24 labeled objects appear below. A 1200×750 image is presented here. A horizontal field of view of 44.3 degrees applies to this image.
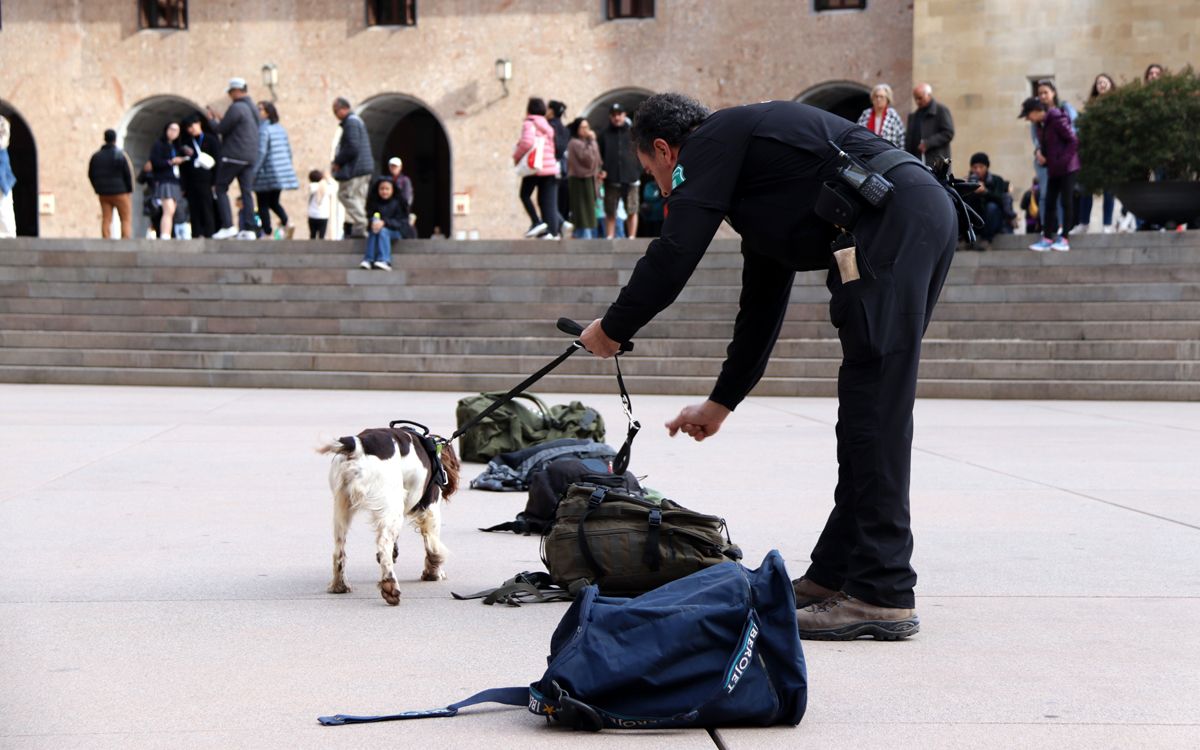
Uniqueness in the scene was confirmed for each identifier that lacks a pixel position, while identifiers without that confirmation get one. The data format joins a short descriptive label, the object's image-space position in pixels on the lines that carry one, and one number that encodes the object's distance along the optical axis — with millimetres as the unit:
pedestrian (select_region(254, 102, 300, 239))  20125
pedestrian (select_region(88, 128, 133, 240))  21547
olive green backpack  5012
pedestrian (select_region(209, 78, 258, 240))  19469
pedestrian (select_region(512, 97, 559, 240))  19344
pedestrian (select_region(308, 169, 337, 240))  25422
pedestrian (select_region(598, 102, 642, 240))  20688
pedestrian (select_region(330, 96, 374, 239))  19406
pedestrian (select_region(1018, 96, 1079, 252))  17609
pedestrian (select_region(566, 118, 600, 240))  19219
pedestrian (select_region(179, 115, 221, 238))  20734
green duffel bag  9375
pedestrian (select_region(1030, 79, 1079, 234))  17875
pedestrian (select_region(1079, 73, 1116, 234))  18716
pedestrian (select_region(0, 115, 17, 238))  20688
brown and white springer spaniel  5176
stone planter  17781
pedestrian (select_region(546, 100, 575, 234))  20125
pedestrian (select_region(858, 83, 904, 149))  17328
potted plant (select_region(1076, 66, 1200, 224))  17188
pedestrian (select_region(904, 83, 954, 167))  17469
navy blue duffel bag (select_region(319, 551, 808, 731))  3600
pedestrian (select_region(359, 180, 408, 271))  18766
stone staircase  16141
